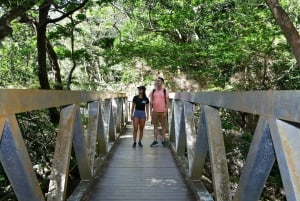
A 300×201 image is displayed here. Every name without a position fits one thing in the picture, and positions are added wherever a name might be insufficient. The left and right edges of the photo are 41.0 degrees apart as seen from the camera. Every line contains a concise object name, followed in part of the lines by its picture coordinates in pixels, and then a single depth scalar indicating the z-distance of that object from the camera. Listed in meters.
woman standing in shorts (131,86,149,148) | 7.61
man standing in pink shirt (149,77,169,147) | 7.47
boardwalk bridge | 1.57
